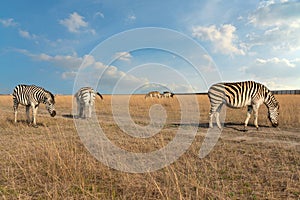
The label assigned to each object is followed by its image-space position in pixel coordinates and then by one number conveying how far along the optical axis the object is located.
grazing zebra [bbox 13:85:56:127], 12.02
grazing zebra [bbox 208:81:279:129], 11.32
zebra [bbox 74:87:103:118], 15.90
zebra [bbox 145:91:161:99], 53.56
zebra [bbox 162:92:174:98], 55.36
